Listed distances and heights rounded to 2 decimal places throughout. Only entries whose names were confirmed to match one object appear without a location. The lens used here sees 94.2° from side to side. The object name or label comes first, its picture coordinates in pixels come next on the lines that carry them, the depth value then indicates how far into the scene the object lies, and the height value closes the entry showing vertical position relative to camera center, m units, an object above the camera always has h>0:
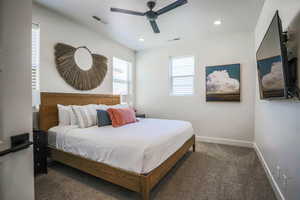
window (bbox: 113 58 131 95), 4.32 +0.73
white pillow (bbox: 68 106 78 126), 2.62 -0.36
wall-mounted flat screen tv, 1.30 +0.39
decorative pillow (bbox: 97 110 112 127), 2.60 -0.37
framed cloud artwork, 3.54 +0.41
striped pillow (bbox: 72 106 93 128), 2.52 -0.33
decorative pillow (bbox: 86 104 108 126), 2.71 -0.25
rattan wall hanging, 2.84 +0.67
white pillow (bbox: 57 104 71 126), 2.63 -0.32
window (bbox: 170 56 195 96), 4.21 +0.73
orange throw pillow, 2.65 -0.35
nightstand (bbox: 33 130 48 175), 2.17 -0.83
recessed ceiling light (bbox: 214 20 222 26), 3.07 +1.70
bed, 1.64 -0.68
